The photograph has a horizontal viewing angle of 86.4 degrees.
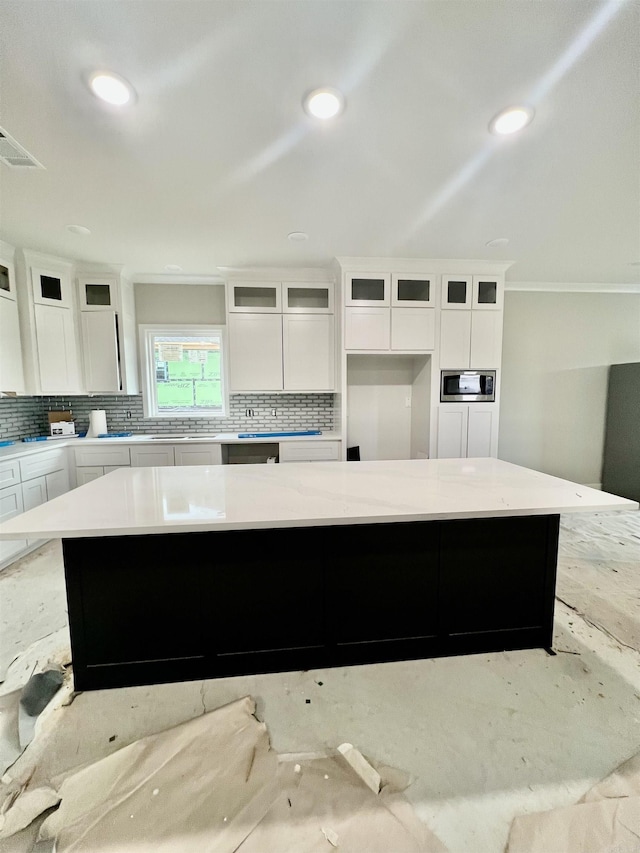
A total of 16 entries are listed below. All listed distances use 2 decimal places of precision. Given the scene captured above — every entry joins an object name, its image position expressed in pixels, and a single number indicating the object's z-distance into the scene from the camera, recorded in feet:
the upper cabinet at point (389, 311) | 11.52
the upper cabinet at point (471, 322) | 11.82
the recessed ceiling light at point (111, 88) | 4.58
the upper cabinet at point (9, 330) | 9.95
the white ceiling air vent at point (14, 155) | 5.72
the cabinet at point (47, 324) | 10.57
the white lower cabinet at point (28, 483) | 8.81
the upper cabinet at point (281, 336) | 12.23
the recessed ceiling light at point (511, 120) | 5.18
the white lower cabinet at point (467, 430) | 12.12
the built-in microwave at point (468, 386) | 12.00
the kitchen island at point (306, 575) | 4.79
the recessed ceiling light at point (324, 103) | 4.85
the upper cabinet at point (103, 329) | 11.89
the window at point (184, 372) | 13.34
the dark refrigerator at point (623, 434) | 13.41
